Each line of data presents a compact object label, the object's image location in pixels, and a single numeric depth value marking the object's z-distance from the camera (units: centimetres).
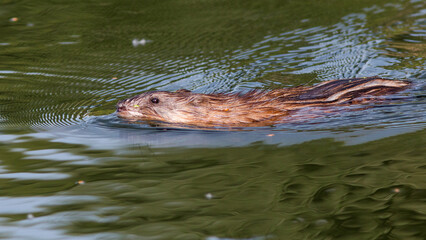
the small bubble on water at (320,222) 684
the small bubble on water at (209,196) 769
